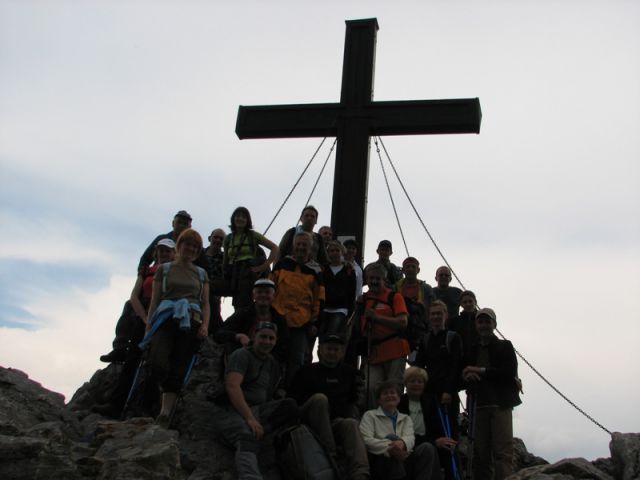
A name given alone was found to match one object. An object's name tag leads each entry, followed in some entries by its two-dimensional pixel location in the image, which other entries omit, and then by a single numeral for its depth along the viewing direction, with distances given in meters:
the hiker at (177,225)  8.30
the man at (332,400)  6.31
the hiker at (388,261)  9.45
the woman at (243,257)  8.48
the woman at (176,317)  6.62
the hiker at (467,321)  8.10
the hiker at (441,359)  7.34
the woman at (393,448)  6.41
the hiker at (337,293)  7.96
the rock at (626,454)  6.97
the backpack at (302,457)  6.04
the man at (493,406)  7.20
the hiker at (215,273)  8.52
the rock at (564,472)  6.27
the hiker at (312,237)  8.66
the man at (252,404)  6.07
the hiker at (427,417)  6.87
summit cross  10.34
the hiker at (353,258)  8.62
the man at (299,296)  7.55
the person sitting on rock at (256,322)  6.97
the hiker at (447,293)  9.29
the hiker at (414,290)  8.50
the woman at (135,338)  7.23
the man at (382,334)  7.76
